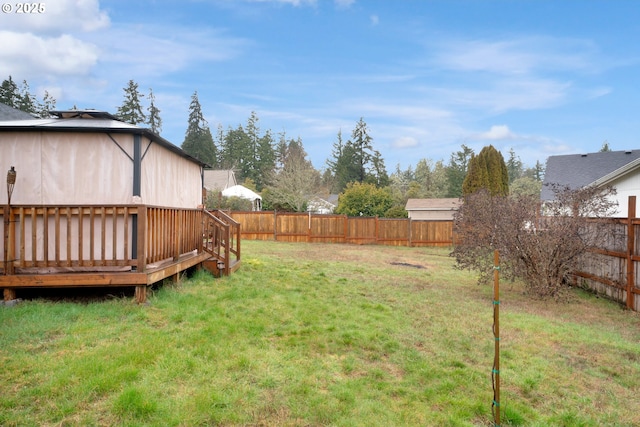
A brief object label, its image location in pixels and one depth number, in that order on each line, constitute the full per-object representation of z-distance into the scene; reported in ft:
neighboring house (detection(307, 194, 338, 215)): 99.76
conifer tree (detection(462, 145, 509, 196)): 80.79
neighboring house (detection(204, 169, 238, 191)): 108.17
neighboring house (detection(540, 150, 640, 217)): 58.90
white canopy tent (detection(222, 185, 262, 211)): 87.40
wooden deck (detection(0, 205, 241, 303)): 15.51
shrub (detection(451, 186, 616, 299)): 21.50
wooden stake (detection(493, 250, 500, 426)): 8.46
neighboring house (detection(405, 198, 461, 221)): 92.48
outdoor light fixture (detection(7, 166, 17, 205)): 15.97
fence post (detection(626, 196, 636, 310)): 20.31
